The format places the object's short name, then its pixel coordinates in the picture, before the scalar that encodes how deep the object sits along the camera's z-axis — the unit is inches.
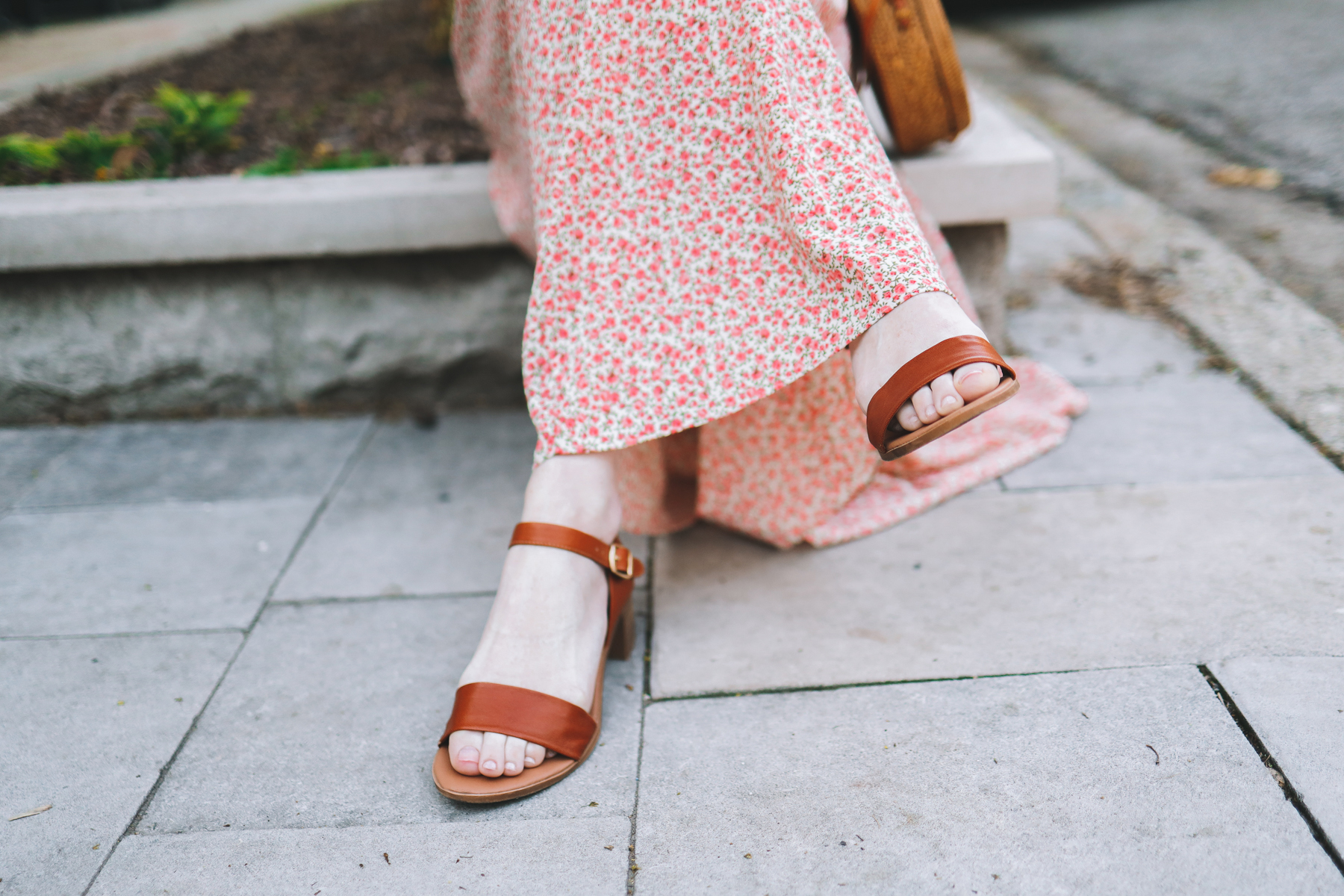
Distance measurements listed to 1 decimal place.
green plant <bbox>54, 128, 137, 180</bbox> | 95.1
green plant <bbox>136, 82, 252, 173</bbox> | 99.2
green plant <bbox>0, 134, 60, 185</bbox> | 92.9
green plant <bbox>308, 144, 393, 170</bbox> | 93.7
